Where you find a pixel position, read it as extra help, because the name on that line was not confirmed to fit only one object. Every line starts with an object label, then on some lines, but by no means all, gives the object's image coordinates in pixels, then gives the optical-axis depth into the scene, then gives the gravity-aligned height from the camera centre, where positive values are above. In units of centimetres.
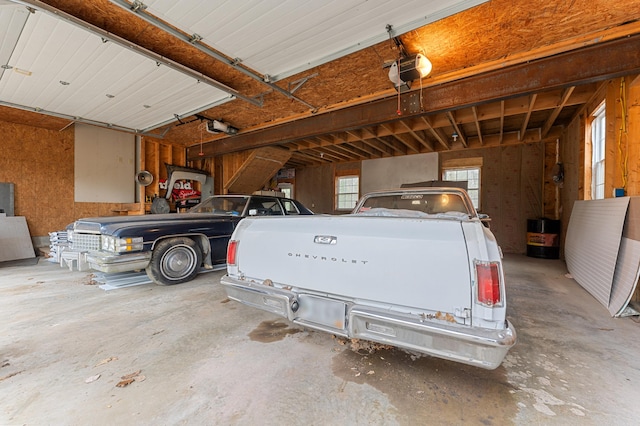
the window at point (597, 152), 461 +108
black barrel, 654 -70
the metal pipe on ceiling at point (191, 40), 251 +194
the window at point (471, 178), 829 +104
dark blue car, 346 -48
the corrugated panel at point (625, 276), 291 -75
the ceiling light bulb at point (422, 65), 329 +185
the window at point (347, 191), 1067 +76
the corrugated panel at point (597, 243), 338 -49
